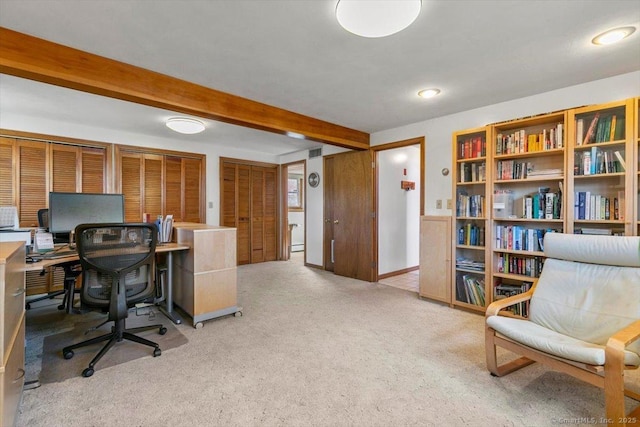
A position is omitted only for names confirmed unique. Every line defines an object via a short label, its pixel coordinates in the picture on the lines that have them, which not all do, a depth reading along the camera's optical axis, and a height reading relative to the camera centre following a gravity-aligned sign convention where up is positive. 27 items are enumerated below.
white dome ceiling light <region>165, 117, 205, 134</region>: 3.50 +1.11
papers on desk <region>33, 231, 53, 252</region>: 2.41 -0.24
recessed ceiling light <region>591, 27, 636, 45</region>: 1.85 +1.18
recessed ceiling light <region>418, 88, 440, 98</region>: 2.79 +1.20
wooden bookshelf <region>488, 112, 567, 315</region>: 2.67 +0.18
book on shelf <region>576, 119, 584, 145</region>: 2.50 +0.72
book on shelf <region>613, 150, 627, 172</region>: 2.30 +0.42
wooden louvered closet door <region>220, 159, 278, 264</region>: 5.50 +0.15
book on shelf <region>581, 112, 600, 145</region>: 2.44 +0.70
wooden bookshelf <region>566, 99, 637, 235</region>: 2.25 +0.35
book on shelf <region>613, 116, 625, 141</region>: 2.30 +0.68
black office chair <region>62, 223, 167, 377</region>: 2.00 -0.39
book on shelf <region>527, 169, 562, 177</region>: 2.65 +0.39
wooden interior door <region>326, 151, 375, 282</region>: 4.43 -0.02
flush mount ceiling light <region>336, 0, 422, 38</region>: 1.45 +1.04
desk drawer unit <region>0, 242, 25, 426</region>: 1.22 -0.57
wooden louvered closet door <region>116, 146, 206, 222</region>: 4.39 +0.50
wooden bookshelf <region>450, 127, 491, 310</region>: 3.09 -0.05
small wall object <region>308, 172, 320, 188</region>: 5.38 +0.66
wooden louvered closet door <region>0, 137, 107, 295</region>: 3.56 +0.51
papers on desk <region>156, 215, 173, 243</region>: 3.04 -0.15
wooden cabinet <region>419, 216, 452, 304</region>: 3.34 -0.52
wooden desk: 2.71 -0.66
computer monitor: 2.68 +0.05
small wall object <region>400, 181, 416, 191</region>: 4.91 +0.50
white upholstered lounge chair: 1.44 -0.66
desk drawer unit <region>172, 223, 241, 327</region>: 2.78 -0.59
